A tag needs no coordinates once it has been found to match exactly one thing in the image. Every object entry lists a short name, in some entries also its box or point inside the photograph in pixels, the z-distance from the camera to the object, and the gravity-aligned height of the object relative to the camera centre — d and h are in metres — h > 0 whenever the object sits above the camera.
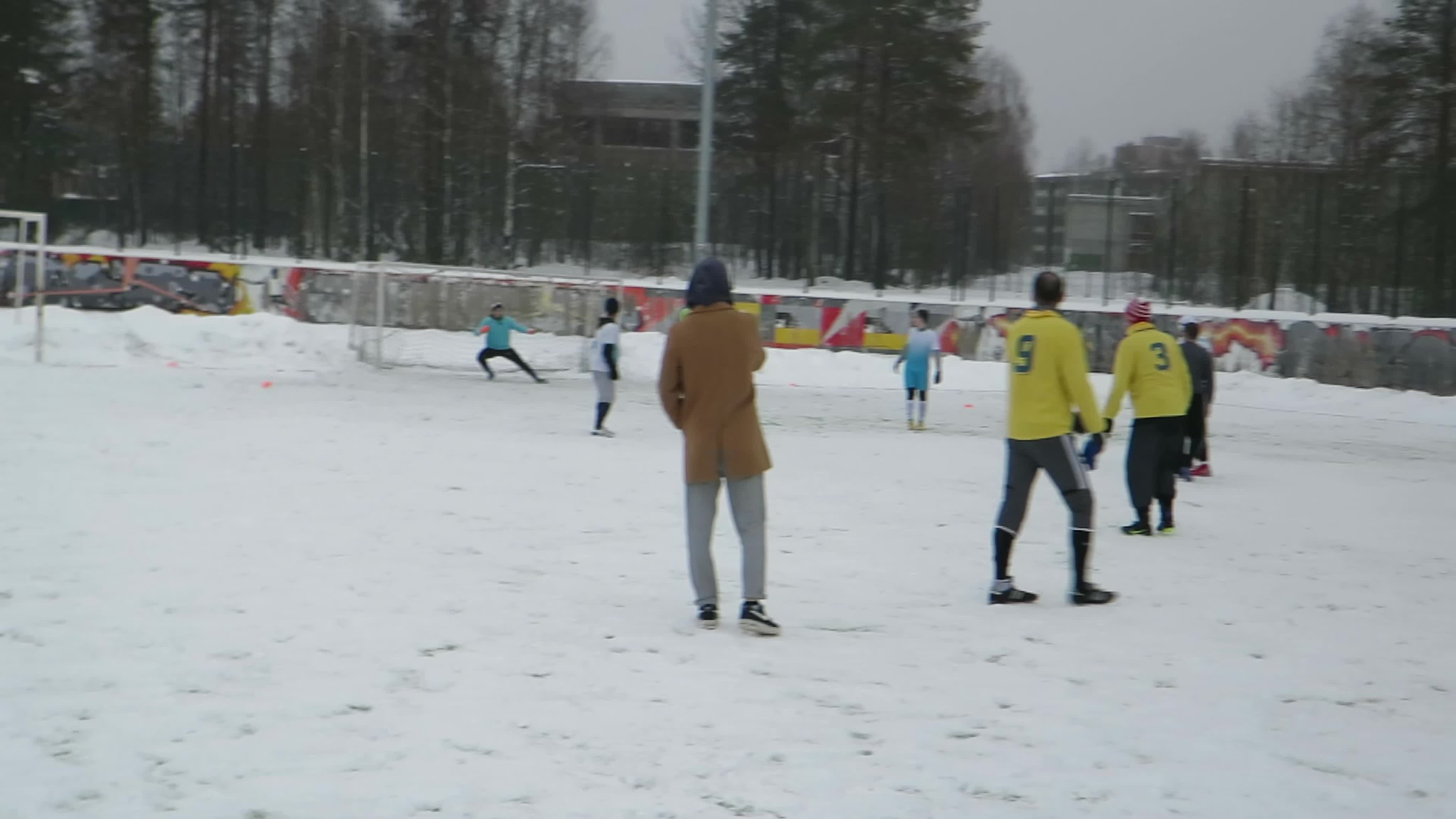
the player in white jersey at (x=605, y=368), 16.88 -0.63
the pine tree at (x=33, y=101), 39.75 +5.76
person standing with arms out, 24.50 -0.47
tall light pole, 23.27 +3.06
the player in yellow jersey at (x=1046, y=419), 7.93 -0.49
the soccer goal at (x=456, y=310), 27.69 -0.01
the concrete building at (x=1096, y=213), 34.38 +2.90
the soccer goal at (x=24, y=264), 21.11 +0.54
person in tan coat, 7.05 -0.46
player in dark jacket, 13.28 -0.46
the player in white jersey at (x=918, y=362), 19.45 -0.49
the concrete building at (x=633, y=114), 50.09 +8.47
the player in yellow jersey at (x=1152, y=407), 10.71 -0.53
